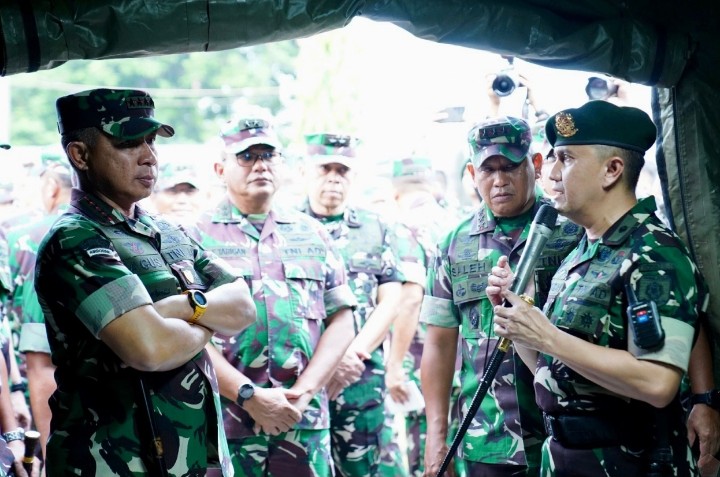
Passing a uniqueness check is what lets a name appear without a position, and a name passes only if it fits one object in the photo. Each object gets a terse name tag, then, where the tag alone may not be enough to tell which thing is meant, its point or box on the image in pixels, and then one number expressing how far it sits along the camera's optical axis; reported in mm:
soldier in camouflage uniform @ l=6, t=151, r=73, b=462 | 5512
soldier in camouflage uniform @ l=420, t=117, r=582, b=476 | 4641
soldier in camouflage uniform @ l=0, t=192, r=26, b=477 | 4160
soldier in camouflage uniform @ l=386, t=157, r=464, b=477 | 6983
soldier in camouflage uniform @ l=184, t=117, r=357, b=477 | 5219
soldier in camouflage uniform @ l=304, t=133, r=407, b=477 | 6238
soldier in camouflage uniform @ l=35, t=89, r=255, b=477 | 3609
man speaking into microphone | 3578
